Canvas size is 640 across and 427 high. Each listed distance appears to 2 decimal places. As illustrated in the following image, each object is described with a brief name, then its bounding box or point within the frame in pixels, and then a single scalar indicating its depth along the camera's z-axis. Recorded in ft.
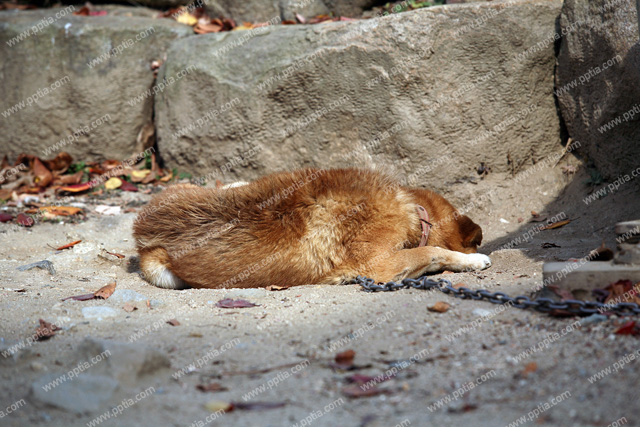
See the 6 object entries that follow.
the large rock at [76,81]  47.09
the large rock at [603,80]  31.91
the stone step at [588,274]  21.15
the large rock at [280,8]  47.42
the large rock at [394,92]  37.73
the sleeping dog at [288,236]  28.73
